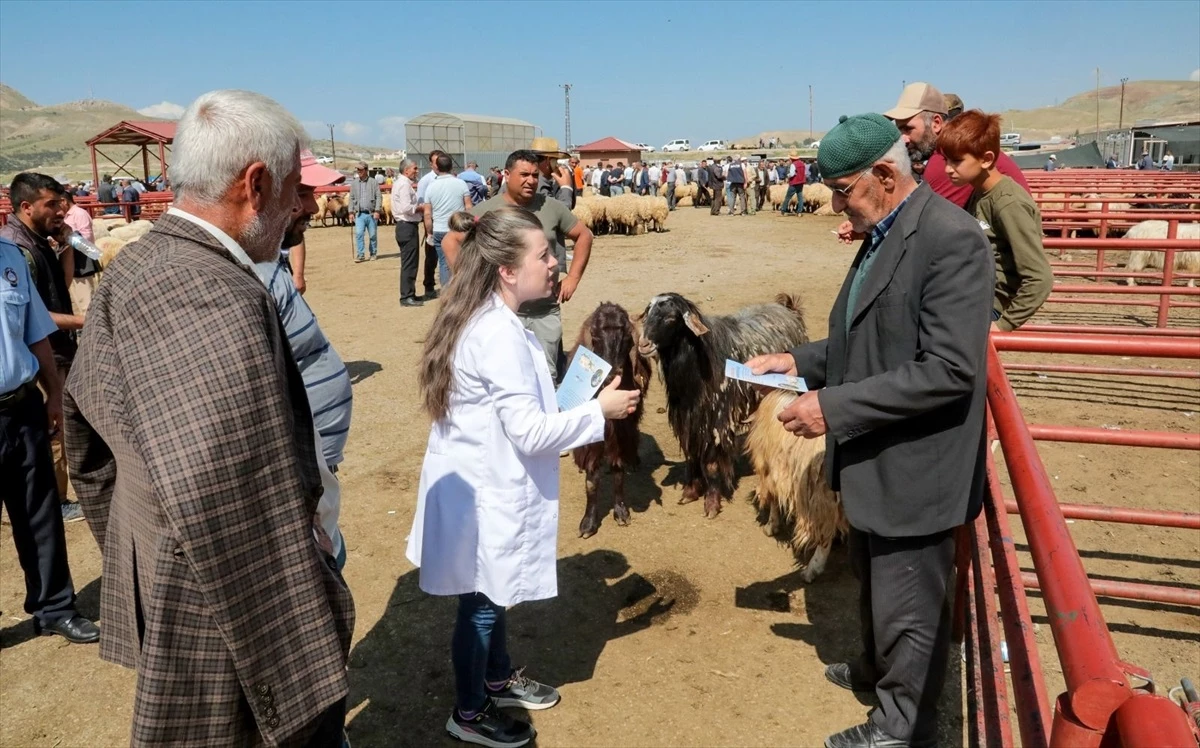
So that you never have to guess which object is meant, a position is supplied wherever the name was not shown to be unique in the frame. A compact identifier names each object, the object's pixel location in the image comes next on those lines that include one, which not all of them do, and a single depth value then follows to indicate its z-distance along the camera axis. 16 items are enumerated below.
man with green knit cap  2.34
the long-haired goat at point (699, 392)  5.34
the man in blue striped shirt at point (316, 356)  3.05
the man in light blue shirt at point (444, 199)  10.02
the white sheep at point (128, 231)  13.05
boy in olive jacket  3.77
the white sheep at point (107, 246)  11.89
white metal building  43.00
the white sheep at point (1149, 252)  12.53
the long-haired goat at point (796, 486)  4.27
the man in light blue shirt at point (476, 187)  13.18
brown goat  5.16
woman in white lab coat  2.73
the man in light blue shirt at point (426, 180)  10.89
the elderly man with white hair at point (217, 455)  1.48
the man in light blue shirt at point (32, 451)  3.65
